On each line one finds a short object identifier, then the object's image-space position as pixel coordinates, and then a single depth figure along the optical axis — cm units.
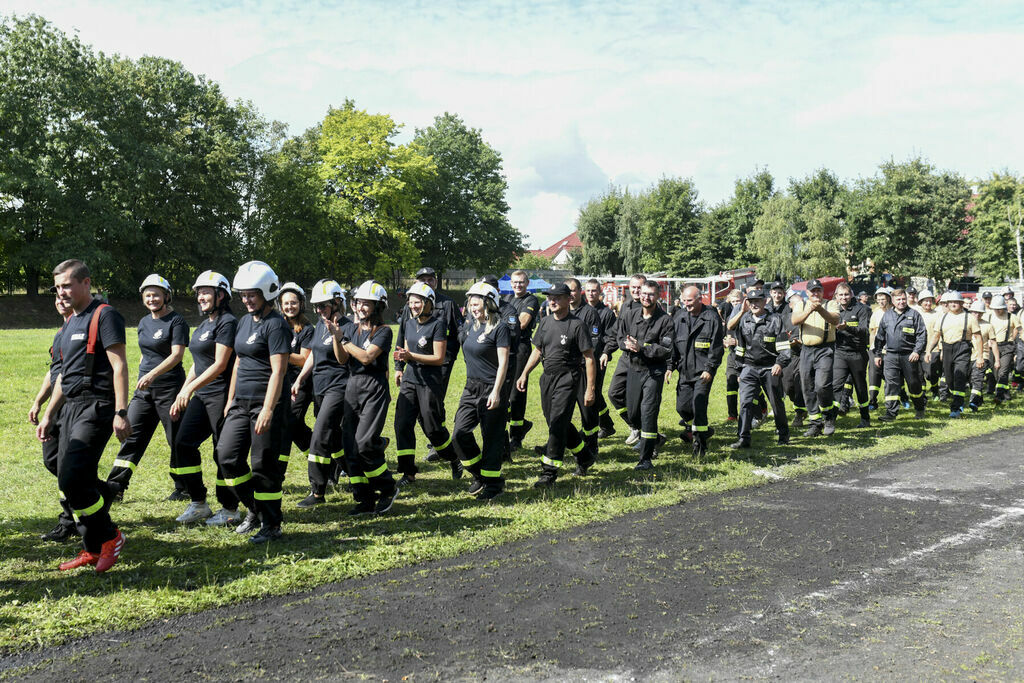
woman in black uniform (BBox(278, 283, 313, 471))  797
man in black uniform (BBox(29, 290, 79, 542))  635
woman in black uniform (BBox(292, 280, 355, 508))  748
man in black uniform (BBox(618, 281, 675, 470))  939
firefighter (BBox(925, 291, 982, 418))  1450
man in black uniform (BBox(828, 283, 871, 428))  1252
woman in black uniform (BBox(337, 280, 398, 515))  704
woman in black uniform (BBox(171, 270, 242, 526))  659
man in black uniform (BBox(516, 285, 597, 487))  843
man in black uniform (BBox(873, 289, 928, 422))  1353
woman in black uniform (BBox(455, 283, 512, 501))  790
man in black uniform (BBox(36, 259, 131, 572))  560
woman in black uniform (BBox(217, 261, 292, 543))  618
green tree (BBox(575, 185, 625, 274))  8255
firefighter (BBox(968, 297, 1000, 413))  1464
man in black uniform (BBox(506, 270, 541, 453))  1004
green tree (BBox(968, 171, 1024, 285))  5312
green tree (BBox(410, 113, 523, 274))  6331
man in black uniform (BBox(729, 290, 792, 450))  1065
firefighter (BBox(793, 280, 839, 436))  1177
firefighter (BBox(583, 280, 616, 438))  1117
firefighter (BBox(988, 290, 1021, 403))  1617
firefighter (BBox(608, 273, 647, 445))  1091
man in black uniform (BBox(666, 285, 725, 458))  1023
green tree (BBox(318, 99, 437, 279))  5309
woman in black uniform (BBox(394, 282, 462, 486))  788
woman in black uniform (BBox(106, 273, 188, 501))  715
